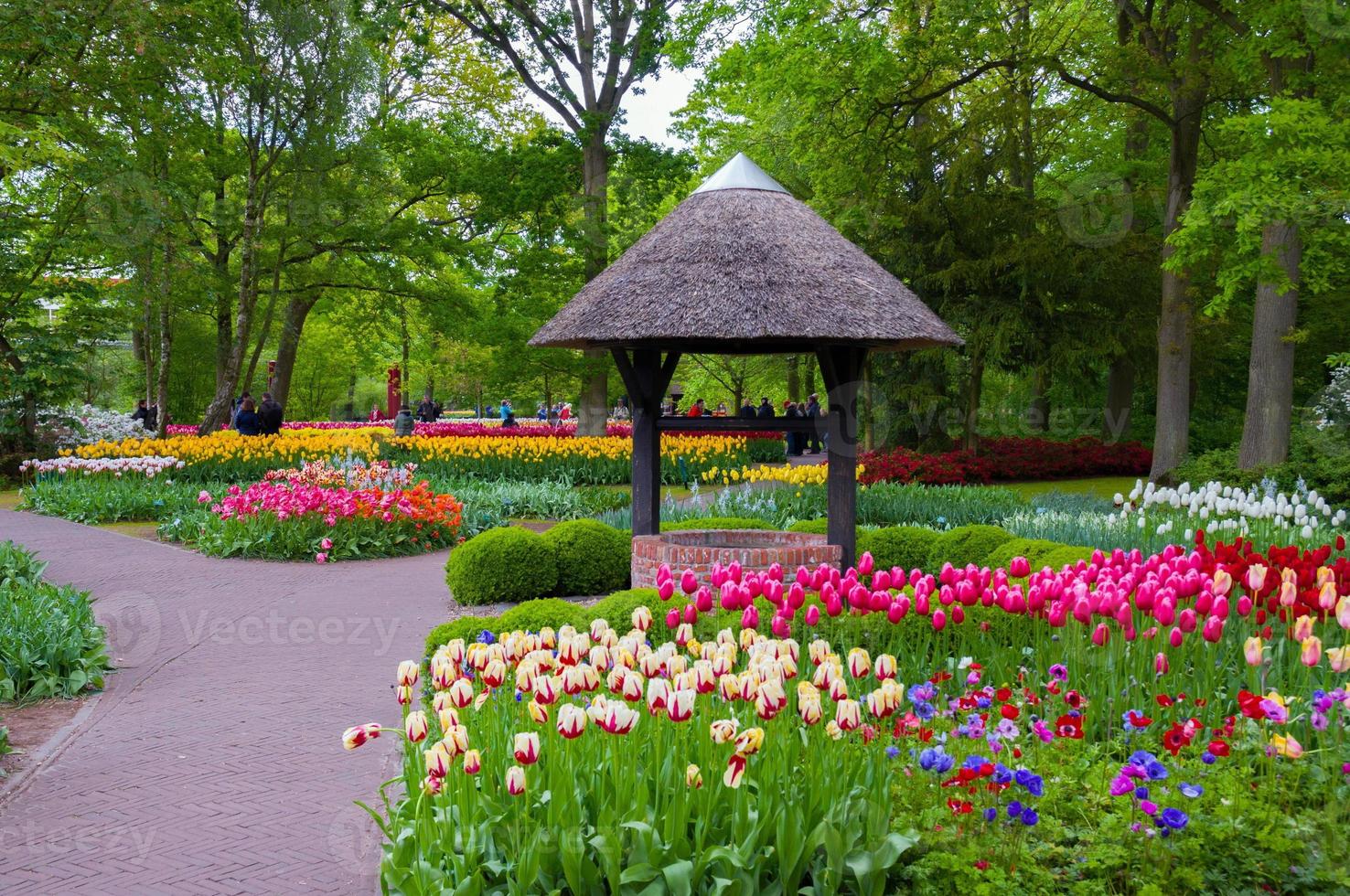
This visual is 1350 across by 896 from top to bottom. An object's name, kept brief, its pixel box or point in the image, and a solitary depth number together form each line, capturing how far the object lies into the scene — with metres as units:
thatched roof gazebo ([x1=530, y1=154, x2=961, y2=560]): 8.75
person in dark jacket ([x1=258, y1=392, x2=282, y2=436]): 23.64
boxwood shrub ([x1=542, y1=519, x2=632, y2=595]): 10.24
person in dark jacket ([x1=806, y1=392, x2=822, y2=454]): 30.80
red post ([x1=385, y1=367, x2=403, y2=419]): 47.97
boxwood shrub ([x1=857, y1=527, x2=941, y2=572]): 9.68
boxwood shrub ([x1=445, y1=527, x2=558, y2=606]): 9.82
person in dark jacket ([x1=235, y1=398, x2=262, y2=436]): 23.45
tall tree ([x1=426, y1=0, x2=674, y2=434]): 25.28
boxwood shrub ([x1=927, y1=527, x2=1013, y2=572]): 9.10
